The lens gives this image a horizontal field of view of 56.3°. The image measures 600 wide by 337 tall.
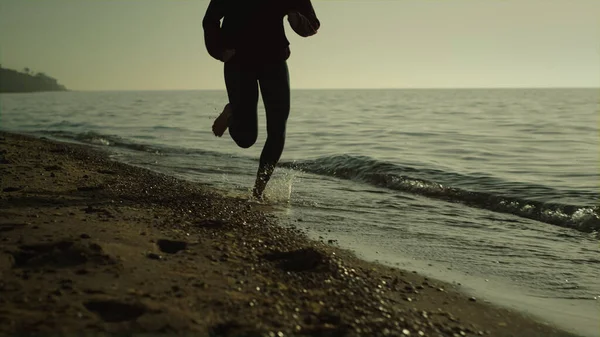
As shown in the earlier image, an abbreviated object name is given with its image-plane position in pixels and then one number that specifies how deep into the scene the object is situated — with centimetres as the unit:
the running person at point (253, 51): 457
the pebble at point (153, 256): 254
